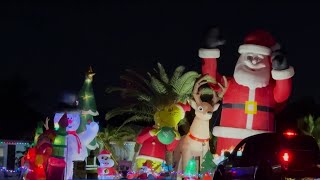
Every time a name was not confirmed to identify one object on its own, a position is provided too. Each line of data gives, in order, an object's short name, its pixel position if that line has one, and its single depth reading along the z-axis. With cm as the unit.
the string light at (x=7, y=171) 2551
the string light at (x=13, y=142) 4234
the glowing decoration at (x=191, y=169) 2338
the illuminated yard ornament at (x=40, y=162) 2097
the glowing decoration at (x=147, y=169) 2472
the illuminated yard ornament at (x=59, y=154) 2070
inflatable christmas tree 2789
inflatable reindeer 2488
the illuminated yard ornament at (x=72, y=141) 2488
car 1302
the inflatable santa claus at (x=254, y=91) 2400
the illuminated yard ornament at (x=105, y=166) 2555
